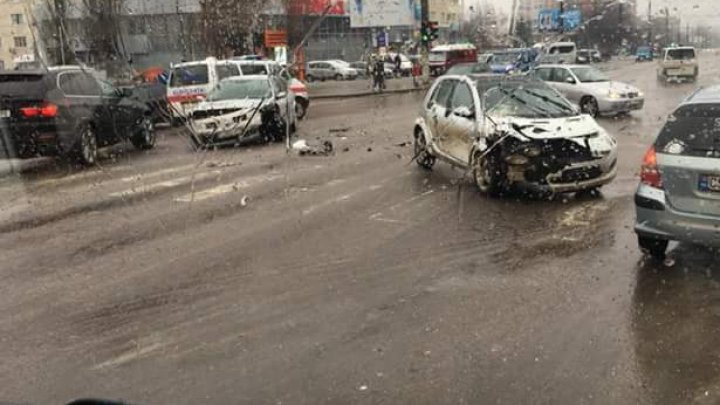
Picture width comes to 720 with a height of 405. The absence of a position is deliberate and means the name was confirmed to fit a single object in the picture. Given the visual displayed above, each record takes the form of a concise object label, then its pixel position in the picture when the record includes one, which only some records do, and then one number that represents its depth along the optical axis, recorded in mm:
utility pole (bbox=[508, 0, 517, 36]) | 21872
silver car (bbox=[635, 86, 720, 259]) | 5664
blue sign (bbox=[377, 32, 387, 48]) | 44281
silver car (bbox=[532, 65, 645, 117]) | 20438
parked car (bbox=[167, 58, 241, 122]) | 19562
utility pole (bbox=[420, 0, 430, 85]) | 35250
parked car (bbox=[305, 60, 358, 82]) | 56875
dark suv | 12594
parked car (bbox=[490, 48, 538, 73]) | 33500
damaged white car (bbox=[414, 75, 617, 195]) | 8953
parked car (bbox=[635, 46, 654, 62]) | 73281
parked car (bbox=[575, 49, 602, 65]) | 48038
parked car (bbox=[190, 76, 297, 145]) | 15680
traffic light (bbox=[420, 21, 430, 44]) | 35000
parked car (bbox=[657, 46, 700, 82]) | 35031
